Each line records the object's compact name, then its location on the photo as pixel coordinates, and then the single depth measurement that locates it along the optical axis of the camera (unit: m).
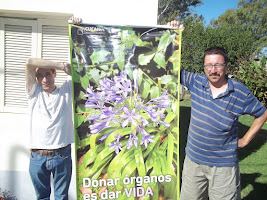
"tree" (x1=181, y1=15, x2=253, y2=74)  12.87
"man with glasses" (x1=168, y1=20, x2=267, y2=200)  2.05
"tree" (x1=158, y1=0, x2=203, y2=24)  28.73
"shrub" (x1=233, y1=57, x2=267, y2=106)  8.20
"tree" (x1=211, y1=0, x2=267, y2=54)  31.38
